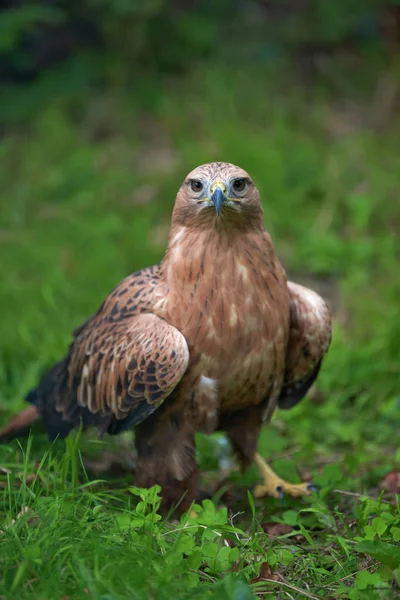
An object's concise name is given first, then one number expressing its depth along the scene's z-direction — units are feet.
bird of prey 25.02
